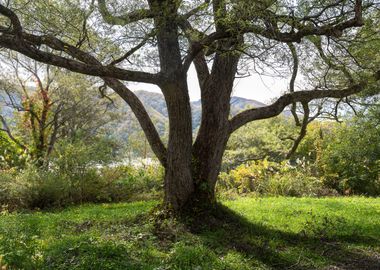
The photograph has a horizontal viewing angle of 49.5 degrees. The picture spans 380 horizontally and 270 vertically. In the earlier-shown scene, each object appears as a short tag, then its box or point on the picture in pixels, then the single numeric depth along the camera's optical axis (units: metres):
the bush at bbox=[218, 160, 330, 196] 12.51
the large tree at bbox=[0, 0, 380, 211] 5.55
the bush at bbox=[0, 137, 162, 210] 10.30
